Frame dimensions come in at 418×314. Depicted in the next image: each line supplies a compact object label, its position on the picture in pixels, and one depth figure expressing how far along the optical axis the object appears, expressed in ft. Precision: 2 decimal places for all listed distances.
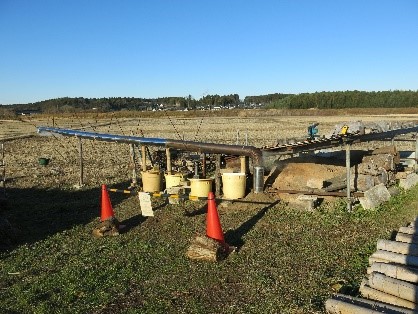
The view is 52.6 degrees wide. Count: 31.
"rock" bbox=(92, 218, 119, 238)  31.07
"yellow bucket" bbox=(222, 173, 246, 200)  38.14
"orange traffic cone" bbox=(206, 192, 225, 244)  27.17
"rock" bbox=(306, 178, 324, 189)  37.58
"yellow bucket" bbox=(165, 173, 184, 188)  42.14
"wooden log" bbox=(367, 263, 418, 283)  18.97
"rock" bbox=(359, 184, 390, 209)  33.27
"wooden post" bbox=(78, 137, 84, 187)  50.59
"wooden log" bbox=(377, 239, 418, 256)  22.22
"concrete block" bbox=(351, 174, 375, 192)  37.91
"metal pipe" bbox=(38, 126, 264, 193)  36.88
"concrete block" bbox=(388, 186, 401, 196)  36.68
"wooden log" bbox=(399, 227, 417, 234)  25.51
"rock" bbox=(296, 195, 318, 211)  34.60
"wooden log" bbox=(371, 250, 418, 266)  20.84
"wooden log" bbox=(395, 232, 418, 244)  23.65
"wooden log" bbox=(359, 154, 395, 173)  40.29
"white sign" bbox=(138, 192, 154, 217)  32.71
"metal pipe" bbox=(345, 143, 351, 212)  33.74
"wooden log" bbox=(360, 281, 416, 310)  17.52
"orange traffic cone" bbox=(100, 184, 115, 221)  34.30
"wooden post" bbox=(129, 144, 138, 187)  48.39
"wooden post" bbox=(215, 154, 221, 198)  40.01
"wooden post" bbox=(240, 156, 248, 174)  41.28
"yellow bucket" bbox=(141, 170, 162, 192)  44.42
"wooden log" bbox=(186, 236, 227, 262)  24.75
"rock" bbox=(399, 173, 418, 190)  38.93
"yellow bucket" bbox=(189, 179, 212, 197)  39.24
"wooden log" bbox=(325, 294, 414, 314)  16.69
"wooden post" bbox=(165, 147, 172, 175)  43.75
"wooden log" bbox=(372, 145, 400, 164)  41.99
